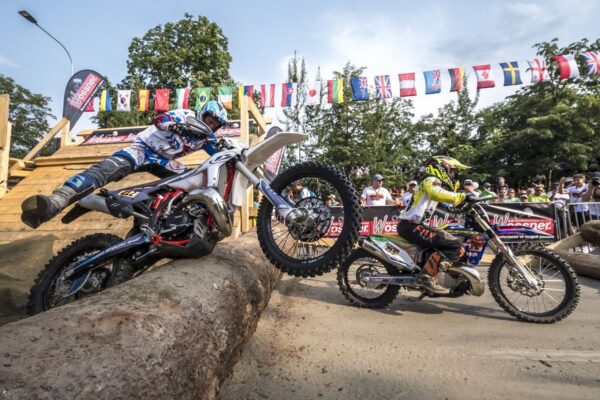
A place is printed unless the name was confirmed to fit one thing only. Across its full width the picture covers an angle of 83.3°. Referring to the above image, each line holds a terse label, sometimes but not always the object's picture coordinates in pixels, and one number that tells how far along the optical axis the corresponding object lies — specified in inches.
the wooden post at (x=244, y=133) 236.7
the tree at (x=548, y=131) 789.9
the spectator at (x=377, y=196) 317.4
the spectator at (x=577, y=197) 293.4
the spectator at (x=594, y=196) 291.1
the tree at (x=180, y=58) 903.1
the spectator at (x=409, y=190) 318.0
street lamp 550.4
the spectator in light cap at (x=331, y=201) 110.4
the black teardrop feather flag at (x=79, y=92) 351.9
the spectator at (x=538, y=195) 343.3
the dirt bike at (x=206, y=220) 106.2
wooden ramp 206.8
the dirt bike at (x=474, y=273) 142.3
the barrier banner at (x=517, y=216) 280.4
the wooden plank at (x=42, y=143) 290.3
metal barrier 285.1
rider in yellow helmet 155.4
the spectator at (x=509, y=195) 378.7
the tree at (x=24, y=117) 1419.8
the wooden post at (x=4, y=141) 237.5
